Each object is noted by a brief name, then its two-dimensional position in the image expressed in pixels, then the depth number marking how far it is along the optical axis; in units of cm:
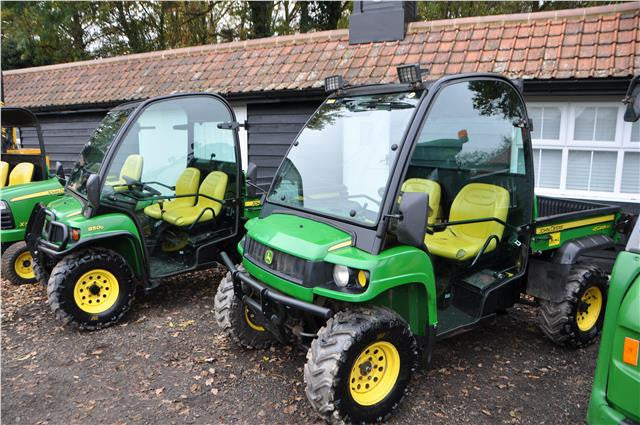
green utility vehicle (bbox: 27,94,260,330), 441
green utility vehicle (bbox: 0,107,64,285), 559
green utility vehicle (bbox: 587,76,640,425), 207
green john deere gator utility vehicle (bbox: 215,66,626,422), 283
